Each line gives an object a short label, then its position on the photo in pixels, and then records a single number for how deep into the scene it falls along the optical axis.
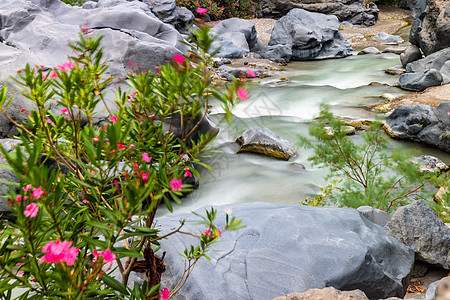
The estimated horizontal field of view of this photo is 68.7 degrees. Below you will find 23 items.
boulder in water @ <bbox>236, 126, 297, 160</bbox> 6.02
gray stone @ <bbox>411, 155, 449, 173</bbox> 5.09
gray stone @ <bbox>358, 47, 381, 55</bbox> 14.25
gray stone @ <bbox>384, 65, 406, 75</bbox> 10.89
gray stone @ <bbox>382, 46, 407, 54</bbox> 13.95
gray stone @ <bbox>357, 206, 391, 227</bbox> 3.42
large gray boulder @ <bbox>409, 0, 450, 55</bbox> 9.38
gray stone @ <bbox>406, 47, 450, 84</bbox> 9.05
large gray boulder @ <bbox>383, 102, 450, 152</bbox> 5.96
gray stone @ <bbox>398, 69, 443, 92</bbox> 8.71
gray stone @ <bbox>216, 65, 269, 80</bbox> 10.84
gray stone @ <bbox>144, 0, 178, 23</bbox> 14.35
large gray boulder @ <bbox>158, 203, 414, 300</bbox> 2.09
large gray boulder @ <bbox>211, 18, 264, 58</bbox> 14.56
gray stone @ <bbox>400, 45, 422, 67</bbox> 11.04
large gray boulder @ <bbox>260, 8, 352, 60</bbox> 14.24
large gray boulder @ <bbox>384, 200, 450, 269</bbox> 2.88
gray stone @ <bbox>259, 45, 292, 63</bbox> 13.88
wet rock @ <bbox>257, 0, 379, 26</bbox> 22.25
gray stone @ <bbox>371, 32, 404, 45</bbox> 16.12
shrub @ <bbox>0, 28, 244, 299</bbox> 0.97
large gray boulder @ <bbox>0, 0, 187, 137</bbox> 5.57
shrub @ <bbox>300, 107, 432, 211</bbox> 4.02
